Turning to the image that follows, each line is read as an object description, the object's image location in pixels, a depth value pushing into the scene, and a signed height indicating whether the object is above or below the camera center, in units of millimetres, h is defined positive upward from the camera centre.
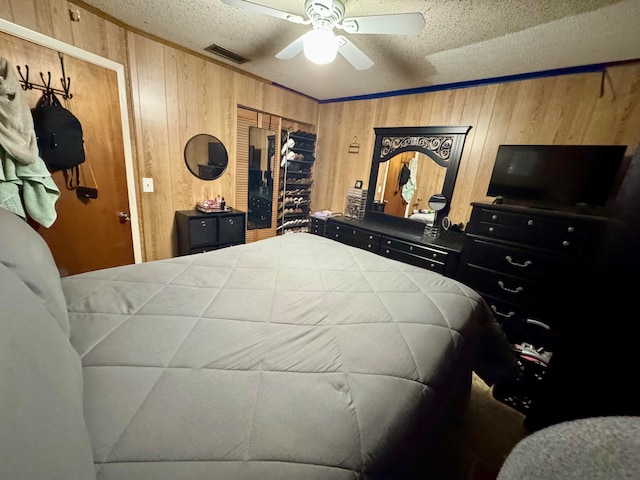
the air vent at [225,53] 2363 +1150
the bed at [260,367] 562 -613
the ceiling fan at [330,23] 1322 +900
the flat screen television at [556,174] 1915 +242
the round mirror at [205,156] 2732 +127
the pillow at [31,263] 698 -348
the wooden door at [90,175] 1782 -155
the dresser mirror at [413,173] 2838 +197
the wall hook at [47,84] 1659 +464
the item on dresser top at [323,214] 3633 -514
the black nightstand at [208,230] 2613 -684
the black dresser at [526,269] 1706 -593
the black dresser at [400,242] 2545 -639
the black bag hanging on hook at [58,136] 1739 +120
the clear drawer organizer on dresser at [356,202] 3523 -279
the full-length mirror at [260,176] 3346 -48
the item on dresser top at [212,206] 2811 -435
